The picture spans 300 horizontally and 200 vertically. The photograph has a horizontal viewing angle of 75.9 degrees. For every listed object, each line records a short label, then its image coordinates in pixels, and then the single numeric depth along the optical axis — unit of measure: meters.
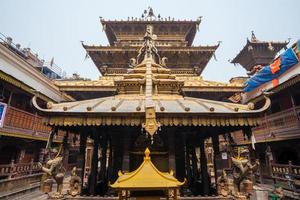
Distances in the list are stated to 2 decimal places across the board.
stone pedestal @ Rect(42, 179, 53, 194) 6.02
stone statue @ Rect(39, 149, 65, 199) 6.09
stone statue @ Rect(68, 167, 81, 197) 6.75
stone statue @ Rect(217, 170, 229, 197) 6.94
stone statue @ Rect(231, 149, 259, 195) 6.01
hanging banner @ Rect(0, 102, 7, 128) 12.52
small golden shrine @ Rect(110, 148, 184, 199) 4.03
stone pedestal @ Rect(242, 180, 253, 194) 6.21
